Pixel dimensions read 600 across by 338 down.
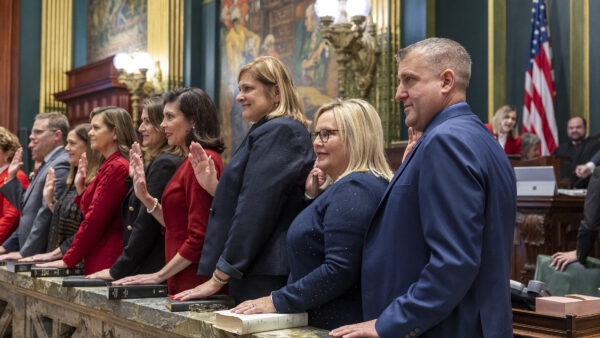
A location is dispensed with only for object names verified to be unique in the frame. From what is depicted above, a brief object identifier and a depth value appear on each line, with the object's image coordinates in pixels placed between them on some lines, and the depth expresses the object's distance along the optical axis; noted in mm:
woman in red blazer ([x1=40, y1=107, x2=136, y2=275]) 3639
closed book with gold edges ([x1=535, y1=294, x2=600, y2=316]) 2539
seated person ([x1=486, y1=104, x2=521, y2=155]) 7273
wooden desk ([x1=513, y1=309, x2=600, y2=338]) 2512
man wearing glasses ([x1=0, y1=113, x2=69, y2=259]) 4691
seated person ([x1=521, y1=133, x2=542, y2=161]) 7281
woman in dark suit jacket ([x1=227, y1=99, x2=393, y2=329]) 2113
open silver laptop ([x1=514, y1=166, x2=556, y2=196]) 5668
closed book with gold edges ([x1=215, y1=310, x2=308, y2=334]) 2145
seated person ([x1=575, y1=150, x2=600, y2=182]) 6393
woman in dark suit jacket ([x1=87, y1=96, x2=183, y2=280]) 3303
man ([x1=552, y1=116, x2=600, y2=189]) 7547
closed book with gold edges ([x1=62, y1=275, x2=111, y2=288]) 3391
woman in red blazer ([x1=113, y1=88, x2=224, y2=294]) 2949
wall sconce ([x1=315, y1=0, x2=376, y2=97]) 7215
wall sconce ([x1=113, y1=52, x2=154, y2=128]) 10500
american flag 7953
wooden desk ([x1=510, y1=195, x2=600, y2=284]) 5742
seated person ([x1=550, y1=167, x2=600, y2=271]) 4535
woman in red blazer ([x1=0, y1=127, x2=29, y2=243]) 5391
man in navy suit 1695
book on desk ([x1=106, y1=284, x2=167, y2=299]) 2963
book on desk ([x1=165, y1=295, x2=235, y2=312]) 2596
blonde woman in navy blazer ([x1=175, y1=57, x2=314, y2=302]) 2541
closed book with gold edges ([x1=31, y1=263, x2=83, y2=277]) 3785
